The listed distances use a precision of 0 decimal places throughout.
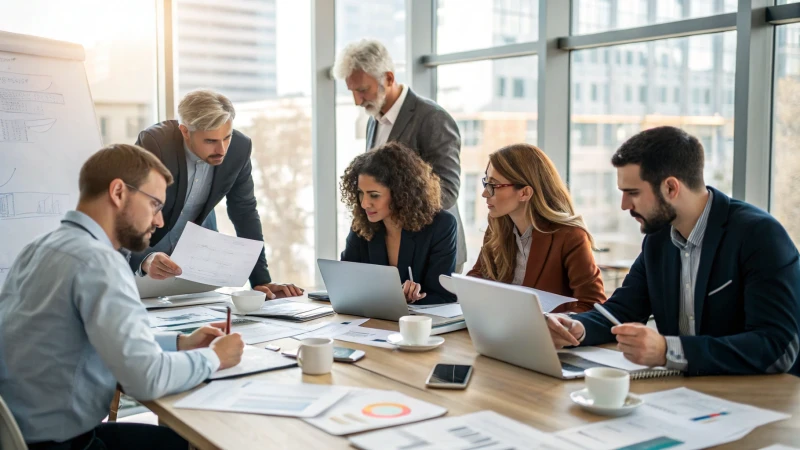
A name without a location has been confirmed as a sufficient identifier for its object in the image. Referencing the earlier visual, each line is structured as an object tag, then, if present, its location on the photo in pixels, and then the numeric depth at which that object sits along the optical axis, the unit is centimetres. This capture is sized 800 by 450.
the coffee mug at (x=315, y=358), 176
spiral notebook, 170
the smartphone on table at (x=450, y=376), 165
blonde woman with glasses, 254
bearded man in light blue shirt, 158
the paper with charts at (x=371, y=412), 141
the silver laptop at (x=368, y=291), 227
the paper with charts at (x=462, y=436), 130
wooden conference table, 136
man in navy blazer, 169
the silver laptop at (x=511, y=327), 168
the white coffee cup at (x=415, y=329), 197
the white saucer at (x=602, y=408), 144
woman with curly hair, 285
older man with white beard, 343
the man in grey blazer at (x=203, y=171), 285
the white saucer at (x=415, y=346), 196
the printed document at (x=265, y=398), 151
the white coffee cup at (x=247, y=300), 243
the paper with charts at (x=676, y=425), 130
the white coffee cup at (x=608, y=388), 144
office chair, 148
